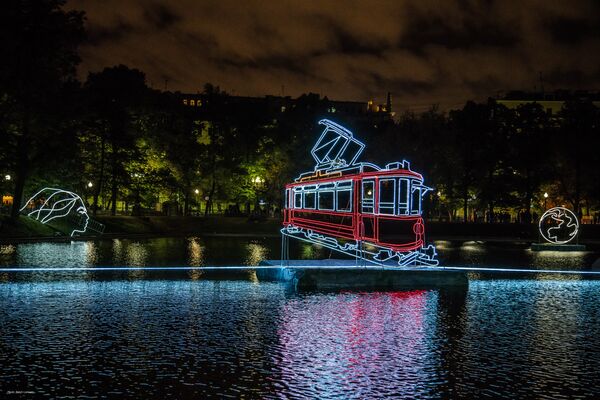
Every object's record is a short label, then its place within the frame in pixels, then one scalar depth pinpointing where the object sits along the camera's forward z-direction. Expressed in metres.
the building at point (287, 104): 83.00
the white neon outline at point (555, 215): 41.08
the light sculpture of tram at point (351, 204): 20.95
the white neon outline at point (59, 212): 45.14
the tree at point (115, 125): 60.78
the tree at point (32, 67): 44.09
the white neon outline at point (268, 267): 21.50
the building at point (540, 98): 131.75
